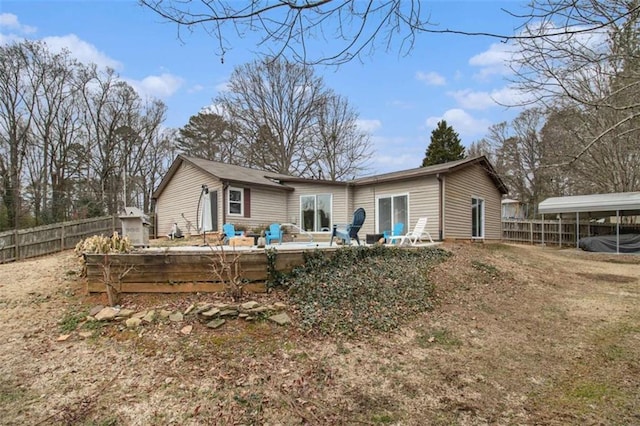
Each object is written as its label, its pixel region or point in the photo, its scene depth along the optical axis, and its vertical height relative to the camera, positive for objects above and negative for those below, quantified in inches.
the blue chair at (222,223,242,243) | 382.7 -15.6
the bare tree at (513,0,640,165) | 100.2 +53.8
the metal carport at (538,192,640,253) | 562.6 +14.0
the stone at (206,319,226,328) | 154.8 -47.6
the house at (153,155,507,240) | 470.0 +27.8
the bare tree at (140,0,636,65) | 81.9 +49.8
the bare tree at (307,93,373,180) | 973.8 +213.5
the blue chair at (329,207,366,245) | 314.2 -11.9
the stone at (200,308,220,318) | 158.9 -43.8
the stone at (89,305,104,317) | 171.0 -45.5
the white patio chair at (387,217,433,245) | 376.3 -20.0
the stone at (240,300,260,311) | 166.8 -43.0
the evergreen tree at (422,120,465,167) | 1091.4 +221.2
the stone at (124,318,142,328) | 158.6 -47.6
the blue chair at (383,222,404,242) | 435.9 -18.6
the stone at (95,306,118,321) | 164.6 -45.6
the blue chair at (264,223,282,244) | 376.5 -18.5
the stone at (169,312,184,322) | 161.3 -46.4
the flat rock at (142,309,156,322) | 162.4 -46.3
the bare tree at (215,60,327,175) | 944.9 +284.8
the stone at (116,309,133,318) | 166.6 -45.7
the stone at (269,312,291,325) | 160.4 -47.9
